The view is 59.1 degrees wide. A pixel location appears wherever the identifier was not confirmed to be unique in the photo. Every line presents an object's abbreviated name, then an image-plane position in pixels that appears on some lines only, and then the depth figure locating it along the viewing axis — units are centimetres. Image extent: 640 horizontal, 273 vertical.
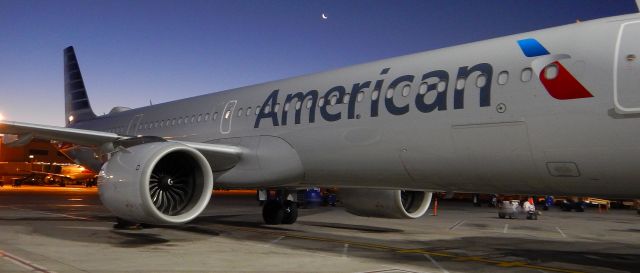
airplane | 614
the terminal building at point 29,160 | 6060
